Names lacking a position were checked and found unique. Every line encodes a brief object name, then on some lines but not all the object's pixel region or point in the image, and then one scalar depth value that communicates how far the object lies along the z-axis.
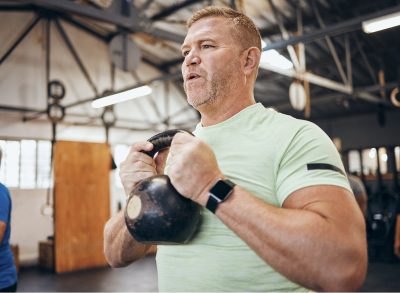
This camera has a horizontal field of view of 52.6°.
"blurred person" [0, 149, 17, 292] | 2.34
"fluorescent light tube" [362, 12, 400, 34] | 4.23
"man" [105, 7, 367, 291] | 0.89
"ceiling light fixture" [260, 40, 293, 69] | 6.50
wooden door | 7.09
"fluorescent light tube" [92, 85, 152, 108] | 6.93
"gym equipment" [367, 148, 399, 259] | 7.36
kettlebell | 1.05
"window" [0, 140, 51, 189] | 8.56
